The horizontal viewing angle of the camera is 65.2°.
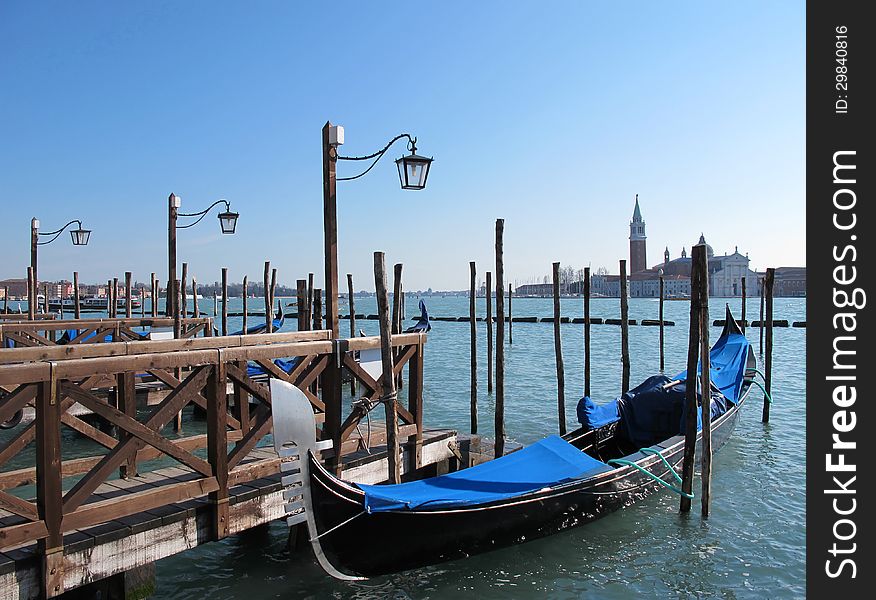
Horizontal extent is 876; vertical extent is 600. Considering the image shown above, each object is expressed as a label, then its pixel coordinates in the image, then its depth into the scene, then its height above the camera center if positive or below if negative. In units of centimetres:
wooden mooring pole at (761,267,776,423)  1020 -82
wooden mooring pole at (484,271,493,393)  1322 -107
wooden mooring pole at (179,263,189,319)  1064 +13
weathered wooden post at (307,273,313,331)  1265 -3
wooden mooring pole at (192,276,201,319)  1466 -14
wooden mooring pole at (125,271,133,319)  1367 -11
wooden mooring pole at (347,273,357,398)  1745 +4
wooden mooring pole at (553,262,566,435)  823 -108
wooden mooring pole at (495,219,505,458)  689 -49
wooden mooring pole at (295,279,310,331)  1113 -20
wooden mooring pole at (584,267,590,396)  925 -87
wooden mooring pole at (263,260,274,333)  1408 +8
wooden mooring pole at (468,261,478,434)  854 -87
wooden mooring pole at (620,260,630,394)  912 -72
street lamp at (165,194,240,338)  775 +77
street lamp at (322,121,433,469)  501 +82
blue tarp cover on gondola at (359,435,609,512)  418 -131
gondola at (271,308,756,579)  380 -142
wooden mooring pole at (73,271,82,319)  1498 +8
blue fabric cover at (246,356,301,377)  1101 -122
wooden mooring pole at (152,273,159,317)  1546 -6
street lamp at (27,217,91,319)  1009 +79
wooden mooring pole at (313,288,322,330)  1398 -33
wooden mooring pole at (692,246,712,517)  543 -62
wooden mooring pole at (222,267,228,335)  1391 -5
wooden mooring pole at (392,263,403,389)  1118 -15
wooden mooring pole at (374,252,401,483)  485 -56
